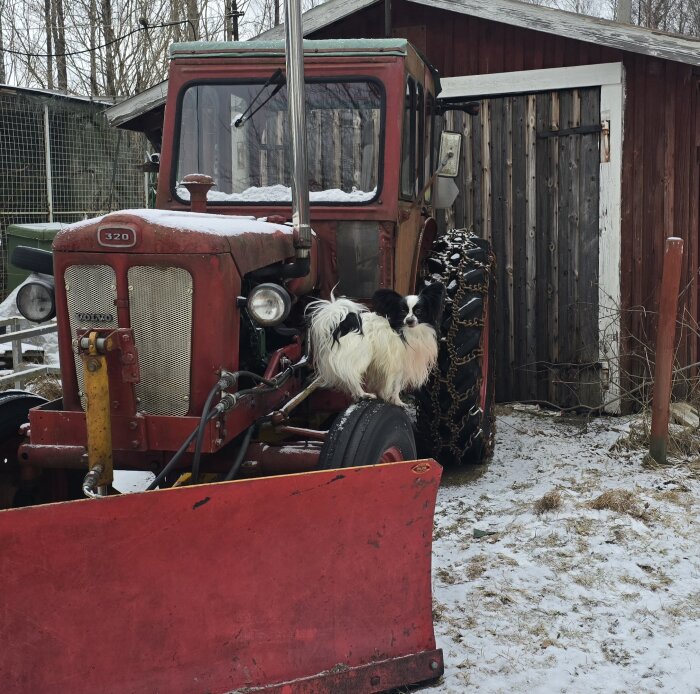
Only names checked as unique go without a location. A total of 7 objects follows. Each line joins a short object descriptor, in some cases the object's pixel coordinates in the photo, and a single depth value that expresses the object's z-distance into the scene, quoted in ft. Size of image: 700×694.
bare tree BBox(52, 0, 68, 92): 62.80
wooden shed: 21.39
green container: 35.14
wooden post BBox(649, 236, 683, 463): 17.21
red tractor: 8.19
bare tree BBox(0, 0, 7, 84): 63.98
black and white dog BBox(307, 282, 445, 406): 11.44
